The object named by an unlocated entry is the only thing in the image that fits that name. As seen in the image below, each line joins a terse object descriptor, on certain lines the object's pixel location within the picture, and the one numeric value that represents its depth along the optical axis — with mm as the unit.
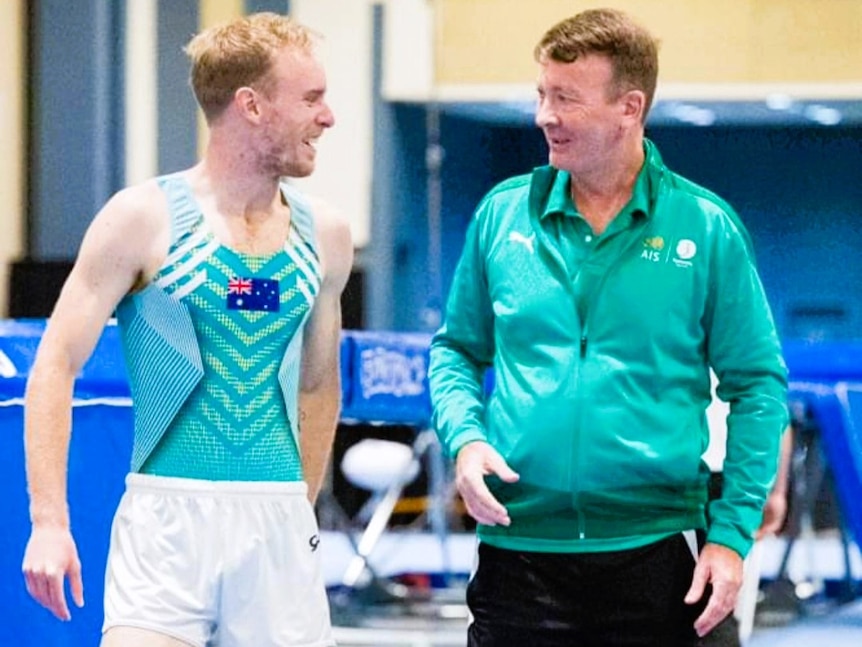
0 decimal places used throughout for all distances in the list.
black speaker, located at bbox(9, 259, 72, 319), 16547
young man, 5422
